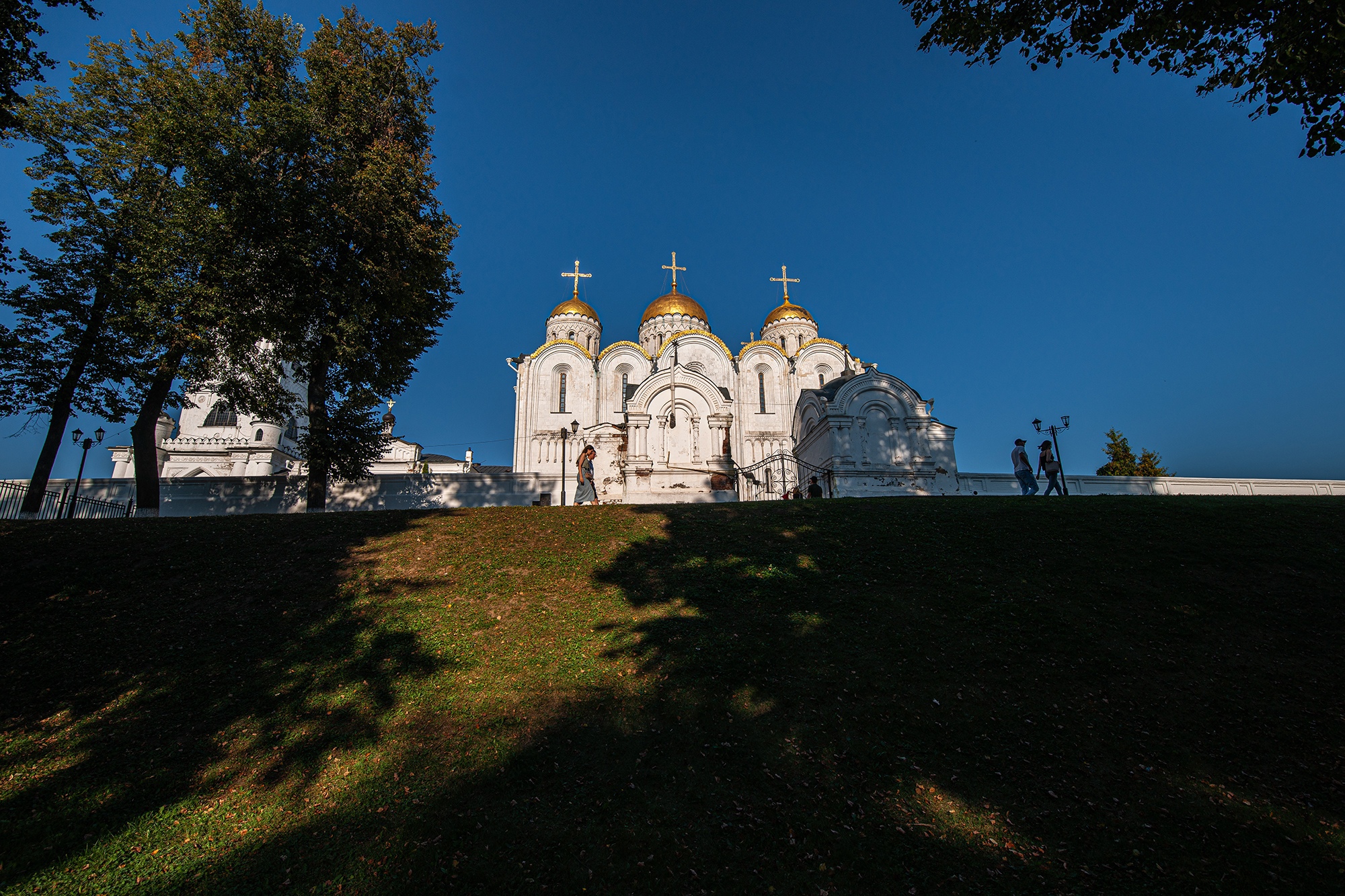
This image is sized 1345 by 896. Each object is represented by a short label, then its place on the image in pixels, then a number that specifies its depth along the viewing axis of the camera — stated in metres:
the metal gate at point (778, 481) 24.67
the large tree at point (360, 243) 15.26
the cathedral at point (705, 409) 24.77
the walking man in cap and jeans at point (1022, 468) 17.75
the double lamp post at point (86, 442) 18.70
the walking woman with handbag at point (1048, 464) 17.67
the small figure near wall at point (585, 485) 16.89
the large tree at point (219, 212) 14.06
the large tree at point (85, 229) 15.55
